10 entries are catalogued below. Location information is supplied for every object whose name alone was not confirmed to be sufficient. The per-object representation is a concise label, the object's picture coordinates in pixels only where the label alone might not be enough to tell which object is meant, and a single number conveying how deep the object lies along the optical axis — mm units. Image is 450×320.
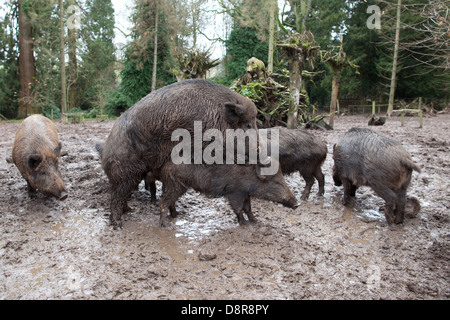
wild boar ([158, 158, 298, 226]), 4168
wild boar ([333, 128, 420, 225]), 4270
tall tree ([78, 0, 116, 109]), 27641
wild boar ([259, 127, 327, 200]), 5609
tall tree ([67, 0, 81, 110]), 23047
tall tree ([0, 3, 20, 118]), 23375
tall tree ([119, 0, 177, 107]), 25031
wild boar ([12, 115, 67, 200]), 5004
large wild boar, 4078
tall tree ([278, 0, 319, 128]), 10797
